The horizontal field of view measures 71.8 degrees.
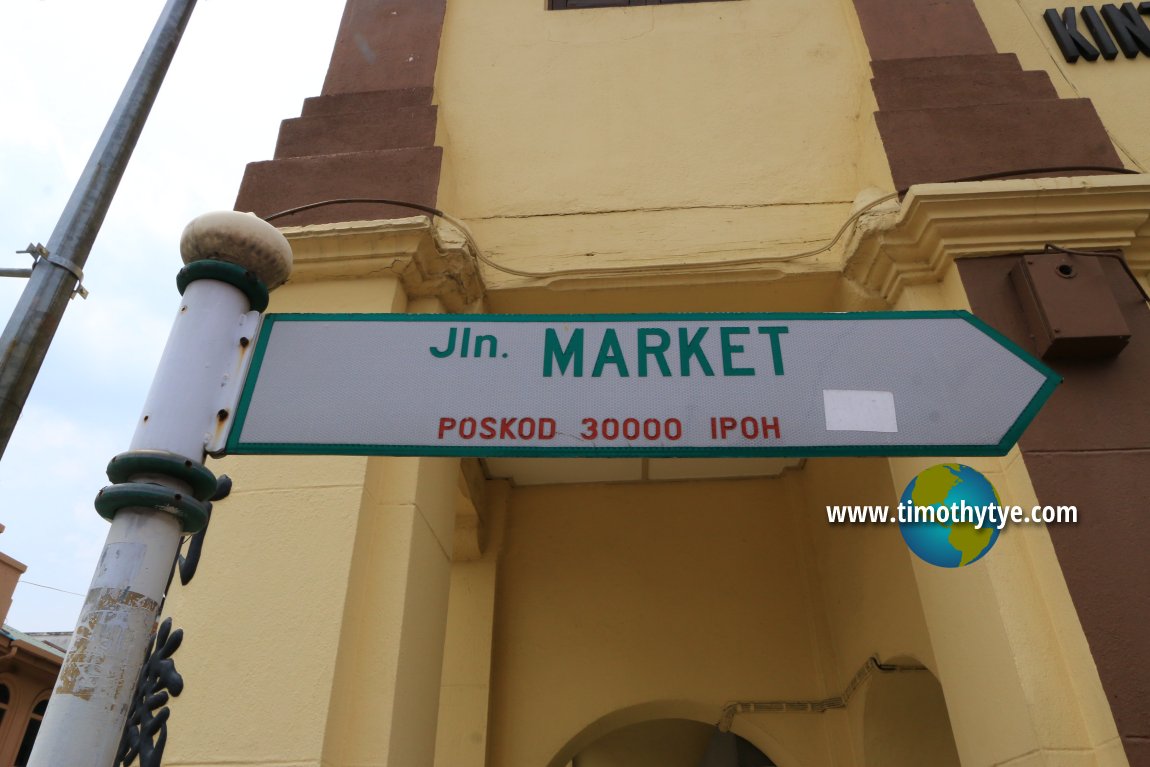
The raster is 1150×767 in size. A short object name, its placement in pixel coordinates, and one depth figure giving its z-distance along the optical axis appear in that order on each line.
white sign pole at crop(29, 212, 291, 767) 1.19
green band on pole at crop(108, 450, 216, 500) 1.36
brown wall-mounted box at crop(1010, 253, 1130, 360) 3.08
